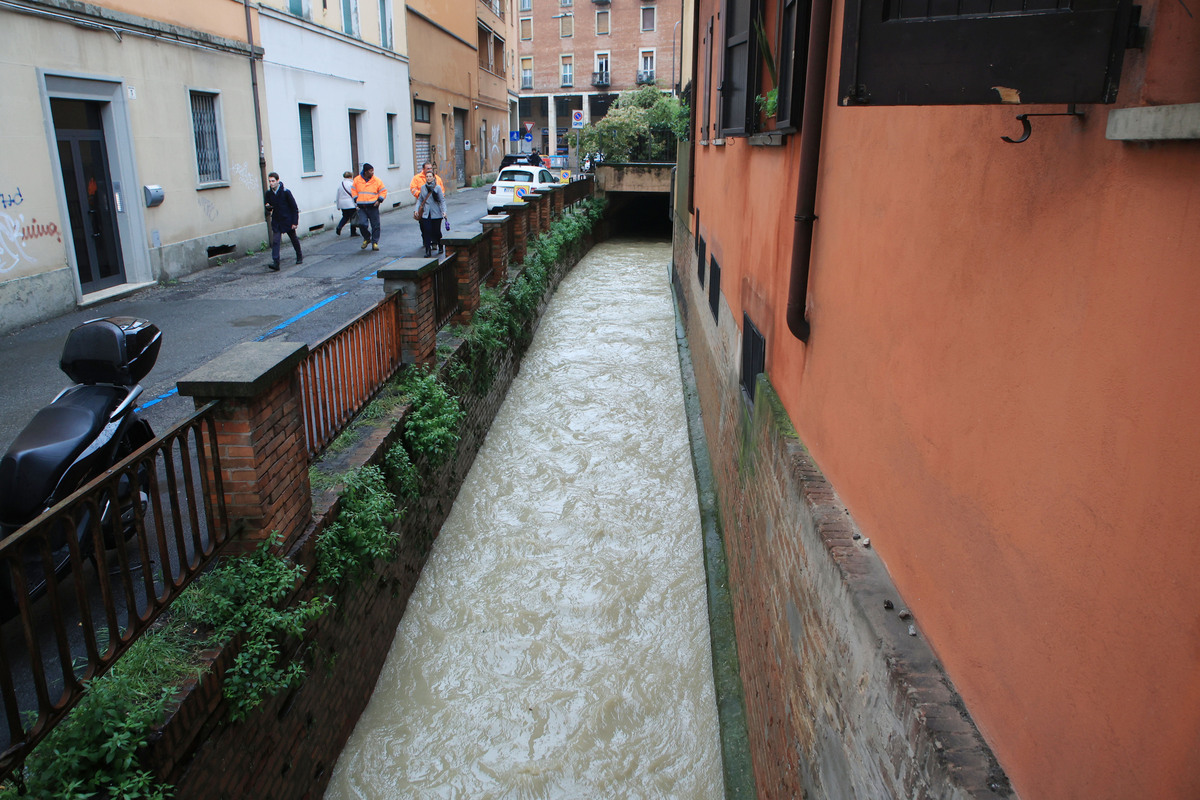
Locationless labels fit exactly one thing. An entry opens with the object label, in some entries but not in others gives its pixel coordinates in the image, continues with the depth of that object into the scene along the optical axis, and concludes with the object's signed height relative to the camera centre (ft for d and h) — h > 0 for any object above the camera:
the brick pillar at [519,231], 43.55 -3.60
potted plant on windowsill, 16.84 +1.36
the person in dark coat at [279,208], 43.68 -2.47
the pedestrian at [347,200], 54.70 -2.55
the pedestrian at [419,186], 44.03 -1.39
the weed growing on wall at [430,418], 20.43 -6.40
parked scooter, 11.77 -4.11
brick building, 180.86 +23.88
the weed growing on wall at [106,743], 8.49 -6.10
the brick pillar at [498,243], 36.09 -3.51
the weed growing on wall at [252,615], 11.30 -6.29
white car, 71.15 -1.82
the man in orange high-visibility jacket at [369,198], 48.57 -2.14
